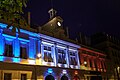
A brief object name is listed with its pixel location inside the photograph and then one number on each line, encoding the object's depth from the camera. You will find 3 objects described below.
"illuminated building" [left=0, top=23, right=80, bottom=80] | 11.09
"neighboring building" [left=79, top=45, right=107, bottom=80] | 17.25
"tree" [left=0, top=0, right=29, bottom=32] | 3.83
